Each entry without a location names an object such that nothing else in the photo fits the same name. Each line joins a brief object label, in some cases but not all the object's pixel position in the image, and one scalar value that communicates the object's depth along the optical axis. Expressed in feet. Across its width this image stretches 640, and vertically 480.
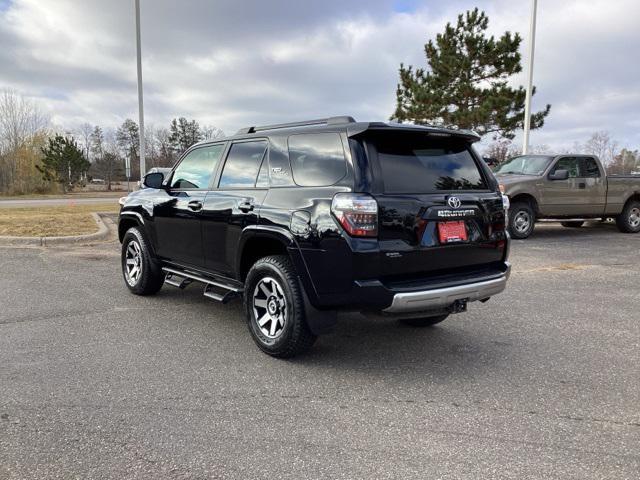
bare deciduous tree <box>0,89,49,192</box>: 144.66
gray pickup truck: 37.22
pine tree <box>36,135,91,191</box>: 152.76
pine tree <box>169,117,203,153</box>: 223.51
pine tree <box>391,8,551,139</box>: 74.64
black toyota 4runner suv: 11.64
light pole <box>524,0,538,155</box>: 54.85
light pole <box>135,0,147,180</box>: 50.26
